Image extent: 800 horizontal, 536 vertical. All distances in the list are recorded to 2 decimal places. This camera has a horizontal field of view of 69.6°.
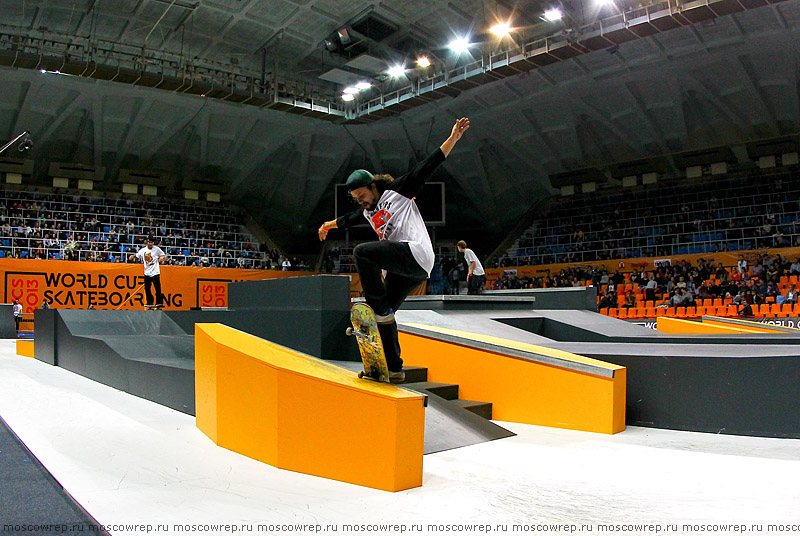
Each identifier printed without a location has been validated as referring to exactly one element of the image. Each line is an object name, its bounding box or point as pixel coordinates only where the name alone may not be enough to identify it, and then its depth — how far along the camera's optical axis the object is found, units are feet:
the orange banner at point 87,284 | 57.47
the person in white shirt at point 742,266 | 57.31
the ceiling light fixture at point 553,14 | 52.85
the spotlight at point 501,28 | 56.44
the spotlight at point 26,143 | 44.69
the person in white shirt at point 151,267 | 32.53
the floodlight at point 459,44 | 60.80
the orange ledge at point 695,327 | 32.42
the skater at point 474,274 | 39.11
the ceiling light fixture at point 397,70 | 67.41
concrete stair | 16.37
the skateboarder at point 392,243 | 11.55
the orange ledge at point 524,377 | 14.98
